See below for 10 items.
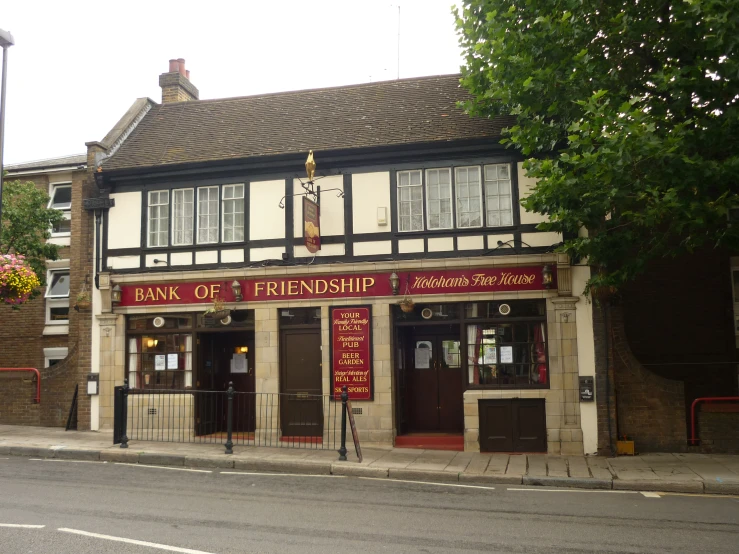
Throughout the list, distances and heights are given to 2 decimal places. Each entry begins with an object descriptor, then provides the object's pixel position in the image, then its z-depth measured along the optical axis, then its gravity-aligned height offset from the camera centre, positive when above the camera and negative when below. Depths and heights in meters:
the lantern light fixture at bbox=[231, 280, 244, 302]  14.91 +1.62
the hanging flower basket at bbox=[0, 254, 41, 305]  14.23 +1.90
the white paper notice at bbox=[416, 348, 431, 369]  15.41 +0.09
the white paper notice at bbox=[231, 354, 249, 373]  16.16 +0.04
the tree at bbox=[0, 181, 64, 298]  17.52 +3.74
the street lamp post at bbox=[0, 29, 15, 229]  13.01 +5.78
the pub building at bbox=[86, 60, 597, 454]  13.80 +1.77
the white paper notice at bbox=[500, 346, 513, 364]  13.95 +0.11
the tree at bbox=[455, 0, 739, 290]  9.43 +3.81
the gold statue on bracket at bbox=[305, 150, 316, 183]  14.16 +4.03
